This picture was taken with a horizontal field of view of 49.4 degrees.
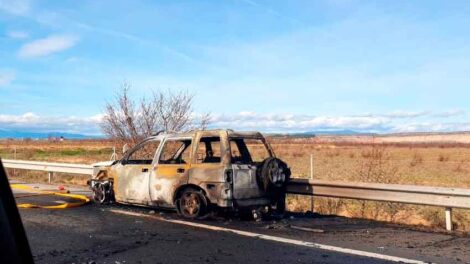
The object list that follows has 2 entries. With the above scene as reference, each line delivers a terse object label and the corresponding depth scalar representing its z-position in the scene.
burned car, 9.29
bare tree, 17.84
